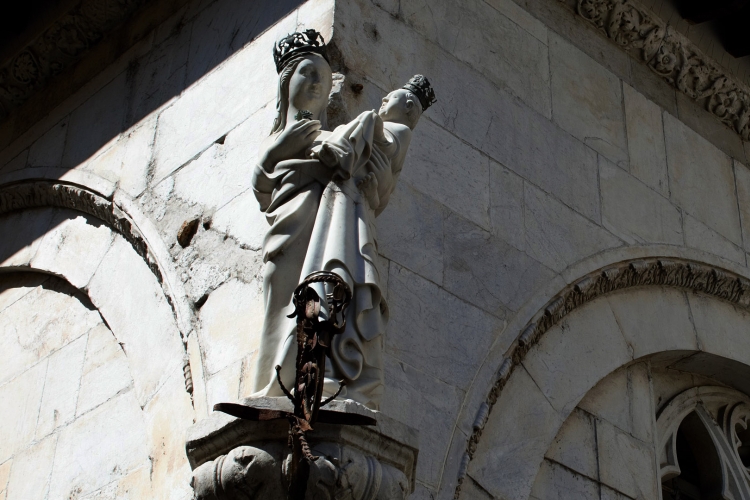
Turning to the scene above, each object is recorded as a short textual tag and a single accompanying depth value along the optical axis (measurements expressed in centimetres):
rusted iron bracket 343
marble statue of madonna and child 391
